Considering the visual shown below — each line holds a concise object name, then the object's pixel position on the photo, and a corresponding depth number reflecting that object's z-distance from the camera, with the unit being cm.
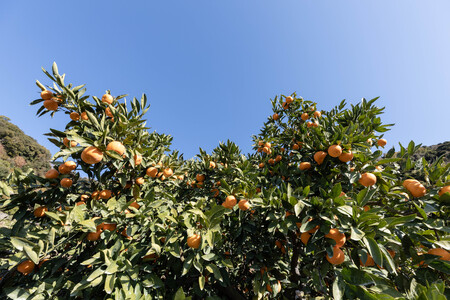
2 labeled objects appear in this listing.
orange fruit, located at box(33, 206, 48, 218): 182
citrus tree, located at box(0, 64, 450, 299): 138
